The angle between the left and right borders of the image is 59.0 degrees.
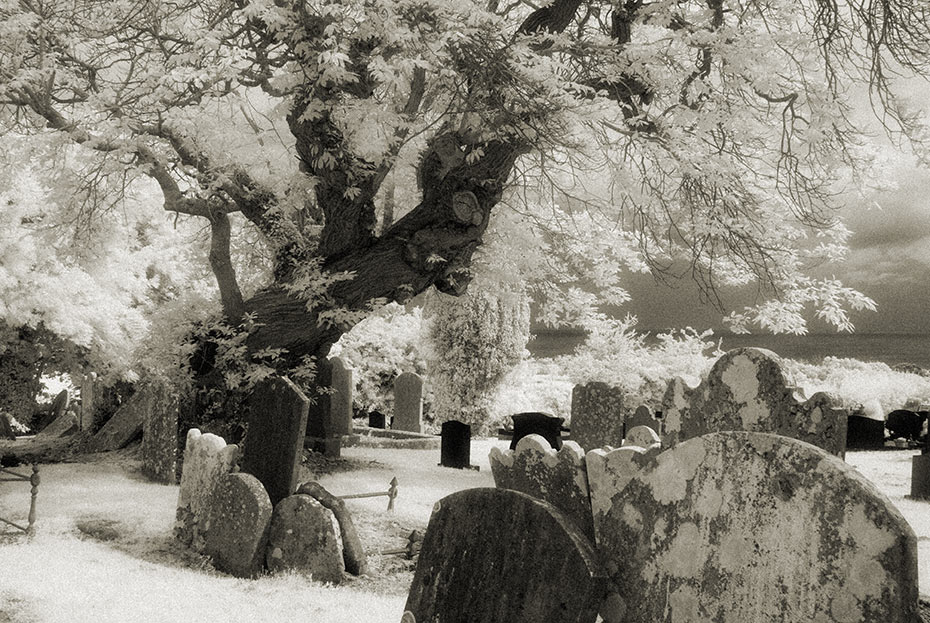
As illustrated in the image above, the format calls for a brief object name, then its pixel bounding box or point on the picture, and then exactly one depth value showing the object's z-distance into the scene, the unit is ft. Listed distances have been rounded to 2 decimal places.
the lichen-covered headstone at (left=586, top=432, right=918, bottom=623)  8.40
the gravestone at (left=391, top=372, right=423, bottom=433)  59.57
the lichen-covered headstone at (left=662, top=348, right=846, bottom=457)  19.20
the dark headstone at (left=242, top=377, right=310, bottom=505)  22.39
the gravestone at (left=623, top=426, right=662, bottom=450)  25.67
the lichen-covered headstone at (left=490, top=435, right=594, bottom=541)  15.40
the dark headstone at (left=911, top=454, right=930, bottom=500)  35.12
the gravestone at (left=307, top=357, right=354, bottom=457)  39.91
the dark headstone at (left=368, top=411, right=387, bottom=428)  66.90
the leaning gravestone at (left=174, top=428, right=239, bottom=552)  23.06
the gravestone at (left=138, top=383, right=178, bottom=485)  32.27
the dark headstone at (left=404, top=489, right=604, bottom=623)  10.18
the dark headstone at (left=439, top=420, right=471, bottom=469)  42.96
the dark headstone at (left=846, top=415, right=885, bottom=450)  56.08
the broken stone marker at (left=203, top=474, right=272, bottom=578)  20.76
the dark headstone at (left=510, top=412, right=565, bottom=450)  44.73
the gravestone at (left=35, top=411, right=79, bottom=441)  54.74
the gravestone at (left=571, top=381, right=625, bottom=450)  39.22
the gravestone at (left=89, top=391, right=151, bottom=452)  39.29
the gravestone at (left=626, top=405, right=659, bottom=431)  44.27
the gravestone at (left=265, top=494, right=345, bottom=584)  20.25
